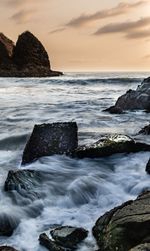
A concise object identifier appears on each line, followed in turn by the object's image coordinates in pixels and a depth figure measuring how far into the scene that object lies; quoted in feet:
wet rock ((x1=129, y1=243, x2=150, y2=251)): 11.71
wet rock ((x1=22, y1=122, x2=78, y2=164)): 25.75
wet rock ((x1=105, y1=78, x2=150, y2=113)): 50.47
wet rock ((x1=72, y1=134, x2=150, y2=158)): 25.46
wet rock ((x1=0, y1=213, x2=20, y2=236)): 16.42
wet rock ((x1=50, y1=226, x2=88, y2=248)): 14.62
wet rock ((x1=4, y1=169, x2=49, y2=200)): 19.81
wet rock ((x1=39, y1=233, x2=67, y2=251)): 14.34
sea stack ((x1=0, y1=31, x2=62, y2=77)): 293.02
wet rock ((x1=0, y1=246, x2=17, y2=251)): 13.79
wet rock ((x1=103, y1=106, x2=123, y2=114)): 50.08
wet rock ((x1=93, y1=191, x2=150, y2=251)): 13.59
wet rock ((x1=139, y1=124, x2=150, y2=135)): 34.09
